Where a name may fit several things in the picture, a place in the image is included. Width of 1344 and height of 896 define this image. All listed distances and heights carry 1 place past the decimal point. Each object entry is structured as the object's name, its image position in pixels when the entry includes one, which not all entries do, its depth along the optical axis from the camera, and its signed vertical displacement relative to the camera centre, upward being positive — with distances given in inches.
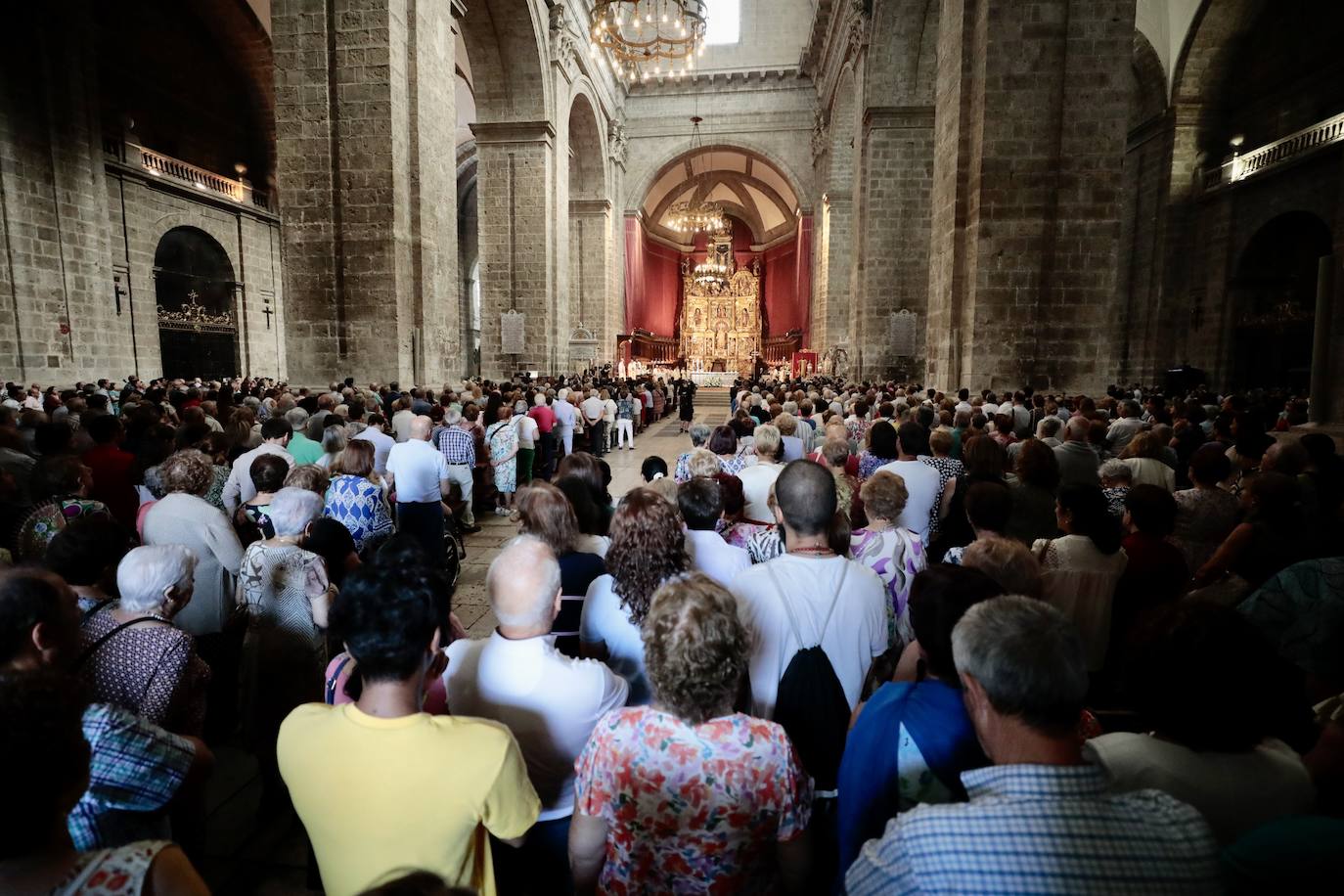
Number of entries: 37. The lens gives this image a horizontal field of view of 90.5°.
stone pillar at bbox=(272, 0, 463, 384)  348.8 +100.1
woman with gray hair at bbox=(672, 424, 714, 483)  175.9 -23.3
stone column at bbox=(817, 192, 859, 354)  805.2 +125.5
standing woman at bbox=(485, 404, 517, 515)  278.7 -35.5
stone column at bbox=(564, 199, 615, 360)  885.8 +138.6
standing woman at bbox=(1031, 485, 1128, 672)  108.3 -32.5
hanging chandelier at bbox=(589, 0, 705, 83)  566.3 +374.5
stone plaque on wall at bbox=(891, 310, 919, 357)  532.7 +29.3
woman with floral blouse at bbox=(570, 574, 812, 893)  57.0 -34.7
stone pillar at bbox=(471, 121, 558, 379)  613.6 +124.6
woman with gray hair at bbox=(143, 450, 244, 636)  112.9 -30.0
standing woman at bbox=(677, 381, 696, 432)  695.1 -41.0
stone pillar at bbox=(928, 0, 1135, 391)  327.6 +93.4
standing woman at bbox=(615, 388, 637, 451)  527.7 -41.4
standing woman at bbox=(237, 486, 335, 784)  105.7 -40.2
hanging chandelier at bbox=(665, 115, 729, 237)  1003.3 +239.3
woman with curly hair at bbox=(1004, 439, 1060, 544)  142.9 -27.2
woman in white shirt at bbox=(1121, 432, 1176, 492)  159.2 -22.5
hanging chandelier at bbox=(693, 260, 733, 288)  1128.8 +163.0
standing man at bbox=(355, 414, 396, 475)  213.3 -25.2
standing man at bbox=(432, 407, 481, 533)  226.1 -29.0
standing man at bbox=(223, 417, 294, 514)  156.5 -27.1
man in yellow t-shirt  54.3 -33.2
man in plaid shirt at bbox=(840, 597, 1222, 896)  40.6 -28.6
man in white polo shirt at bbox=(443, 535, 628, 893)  70.6 -33.2
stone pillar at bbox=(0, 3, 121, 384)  443.8 +114.4
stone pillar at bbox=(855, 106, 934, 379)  534.0 +117.9
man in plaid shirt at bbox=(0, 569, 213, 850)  59.6 -34.8
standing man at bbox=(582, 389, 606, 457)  433.7 -35.0
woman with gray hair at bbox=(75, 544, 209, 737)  75.3 -32.1
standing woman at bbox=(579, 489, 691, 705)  90.4 -28.9
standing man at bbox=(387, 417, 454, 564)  183.9 -32.4
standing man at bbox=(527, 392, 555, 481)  345.4 -34.3
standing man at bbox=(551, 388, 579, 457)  381.1 -30.1
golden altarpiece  1320.1 +90.3
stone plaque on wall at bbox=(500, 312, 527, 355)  623.2 +32.2
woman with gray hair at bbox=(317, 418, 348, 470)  188.5 -21.1
